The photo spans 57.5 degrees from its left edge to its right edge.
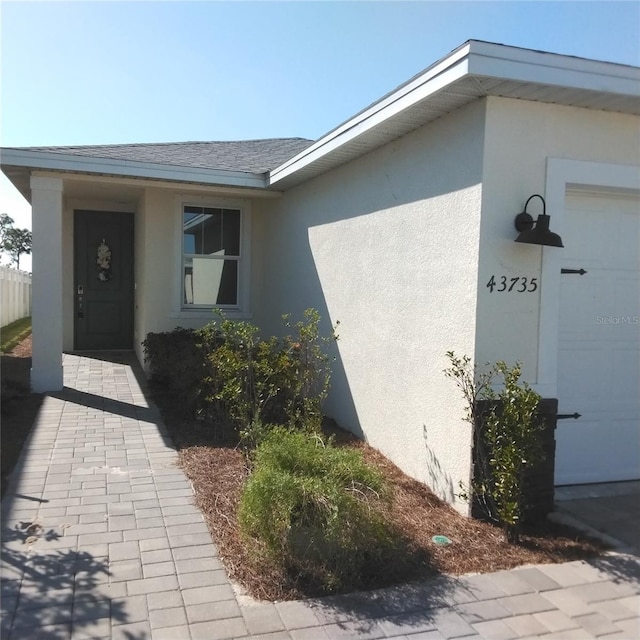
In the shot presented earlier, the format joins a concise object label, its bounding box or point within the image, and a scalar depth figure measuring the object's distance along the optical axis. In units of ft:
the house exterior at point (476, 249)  13.28
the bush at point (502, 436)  11.99
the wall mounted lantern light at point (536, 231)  12.96
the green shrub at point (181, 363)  21.01
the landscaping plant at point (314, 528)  10.43
